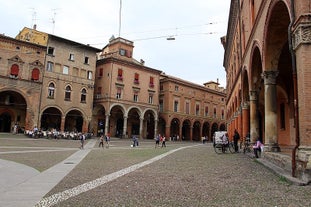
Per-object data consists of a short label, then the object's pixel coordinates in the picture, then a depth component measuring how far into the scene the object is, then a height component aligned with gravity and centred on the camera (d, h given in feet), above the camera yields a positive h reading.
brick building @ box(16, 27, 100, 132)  126.31 +23.39
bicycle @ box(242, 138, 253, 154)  54.21 -1.43
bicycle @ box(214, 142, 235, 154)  58.85 -1.90
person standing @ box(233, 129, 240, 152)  60.52 -0.38
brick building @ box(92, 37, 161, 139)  145.59 +22.56
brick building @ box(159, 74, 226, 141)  172.24 +18.51
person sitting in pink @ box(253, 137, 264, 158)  42.39 -1.49
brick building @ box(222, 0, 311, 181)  23.11 +10.03
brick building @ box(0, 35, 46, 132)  113.80 +20.36
